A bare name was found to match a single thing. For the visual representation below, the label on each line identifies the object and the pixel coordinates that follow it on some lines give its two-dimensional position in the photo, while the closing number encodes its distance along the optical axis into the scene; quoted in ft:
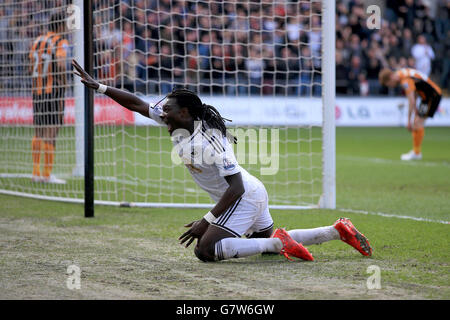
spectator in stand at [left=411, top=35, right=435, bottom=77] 146.01
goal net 57.88
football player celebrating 32.65
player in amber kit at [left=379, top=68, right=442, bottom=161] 89.10
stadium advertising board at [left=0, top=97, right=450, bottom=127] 71.46
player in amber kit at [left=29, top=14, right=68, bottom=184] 63.82
